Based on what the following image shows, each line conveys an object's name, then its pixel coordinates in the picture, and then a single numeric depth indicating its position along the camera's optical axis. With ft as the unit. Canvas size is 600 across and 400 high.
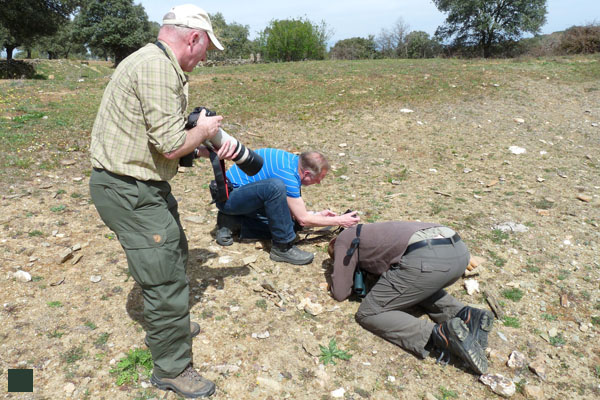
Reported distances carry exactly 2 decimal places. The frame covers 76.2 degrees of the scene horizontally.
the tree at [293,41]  123.34
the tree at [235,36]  184.97
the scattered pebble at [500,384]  7.78
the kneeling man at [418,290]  8.12
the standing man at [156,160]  5.87
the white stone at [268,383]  7.83
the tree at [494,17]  84.58
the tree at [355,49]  109.50
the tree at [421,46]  95.95
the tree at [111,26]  104.37
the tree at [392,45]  104.63
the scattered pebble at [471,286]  10.73
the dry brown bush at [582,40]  59.47
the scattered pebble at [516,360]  8.47
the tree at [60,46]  120.57
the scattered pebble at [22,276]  10.54
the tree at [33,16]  56.03
